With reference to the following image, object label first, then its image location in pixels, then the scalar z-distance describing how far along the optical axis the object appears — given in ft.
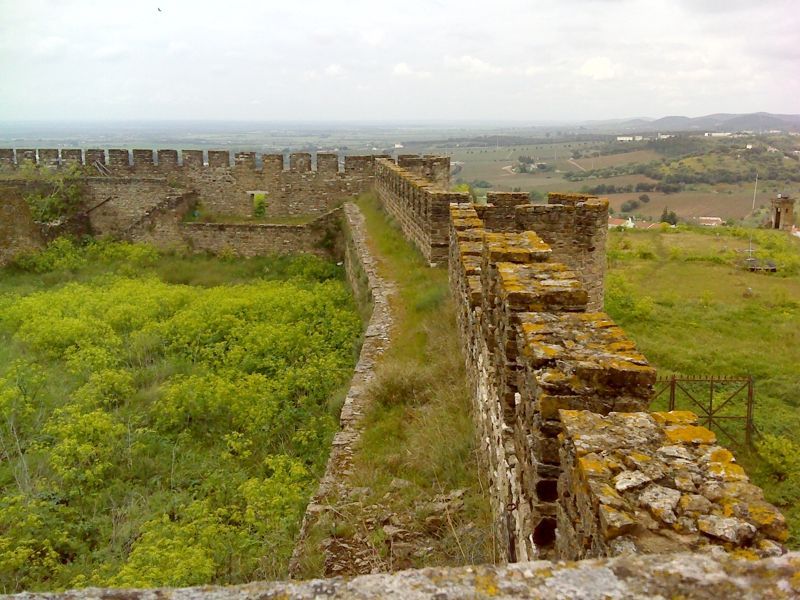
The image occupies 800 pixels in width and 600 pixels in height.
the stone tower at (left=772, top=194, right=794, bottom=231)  107.55
